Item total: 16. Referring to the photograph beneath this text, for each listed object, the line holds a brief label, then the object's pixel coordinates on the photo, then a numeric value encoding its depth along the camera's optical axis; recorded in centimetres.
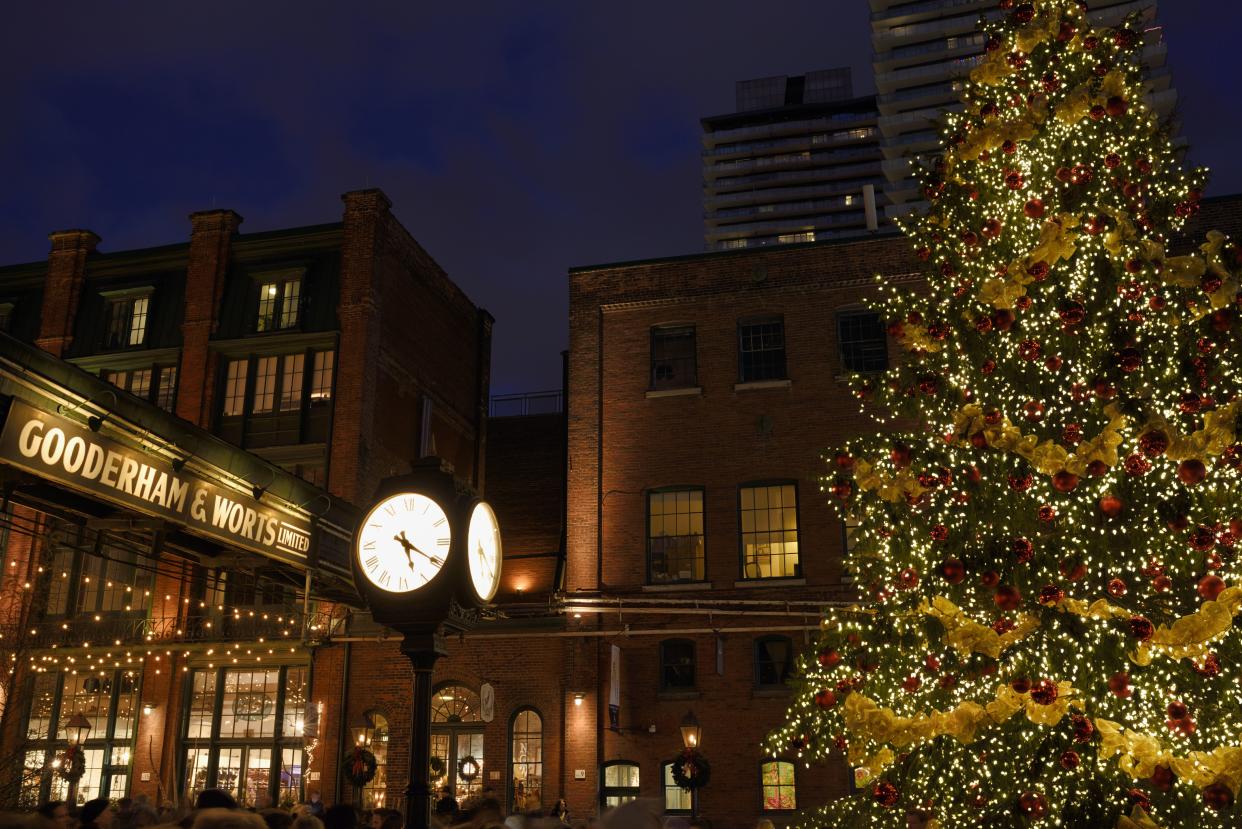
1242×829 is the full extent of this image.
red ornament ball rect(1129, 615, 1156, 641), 711
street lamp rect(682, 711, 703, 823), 1934
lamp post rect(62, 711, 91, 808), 2330
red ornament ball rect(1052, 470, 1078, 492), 746
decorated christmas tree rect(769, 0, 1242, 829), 752
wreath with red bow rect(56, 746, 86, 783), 2320
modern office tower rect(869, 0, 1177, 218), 8894
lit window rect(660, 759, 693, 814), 2052
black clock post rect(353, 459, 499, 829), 454
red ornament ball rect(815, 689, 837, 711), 885
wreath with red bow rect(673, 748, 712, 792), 1864
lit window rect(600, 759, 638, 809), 2074
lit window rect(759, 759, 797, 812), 2000
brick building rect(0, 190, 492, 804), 2394
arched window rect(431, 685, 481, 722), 2247
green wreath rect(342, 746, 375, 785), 1596
